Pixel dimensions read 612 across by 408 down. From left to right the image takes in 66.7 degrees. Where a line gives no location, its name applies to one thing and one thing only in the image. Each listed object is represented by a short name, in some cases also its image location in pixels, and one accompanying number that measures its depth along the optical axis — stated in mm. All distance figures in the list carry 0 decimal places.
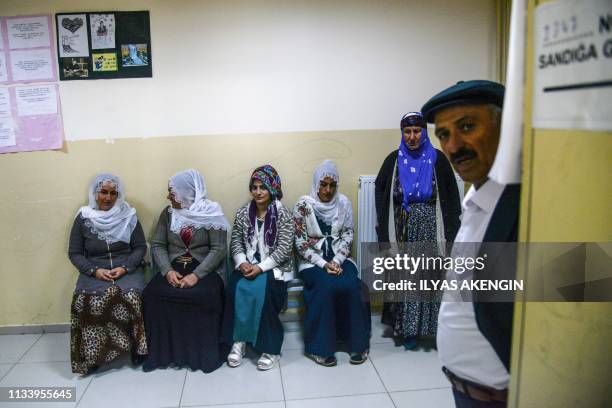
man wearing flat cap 945
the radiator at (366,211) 3332
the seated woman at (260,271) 2863
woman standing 2984
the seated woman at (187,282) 2824
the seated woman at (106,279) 2793
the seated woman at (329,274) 2875
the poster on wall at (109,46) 3068
